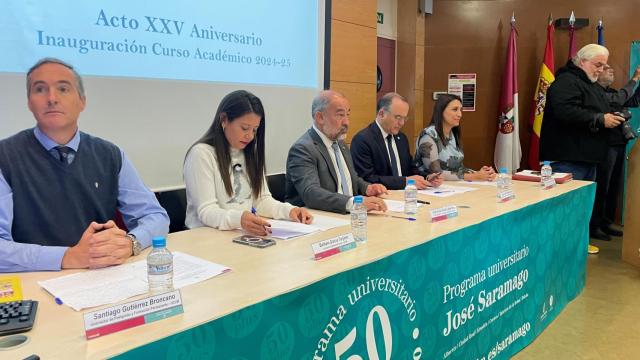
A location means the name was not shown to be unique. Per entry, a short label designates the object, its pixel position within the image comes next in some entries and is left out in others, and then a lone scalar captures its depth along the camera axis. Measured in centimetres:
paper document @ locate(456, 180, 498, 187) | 321
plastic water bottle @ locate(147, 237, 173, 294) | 122
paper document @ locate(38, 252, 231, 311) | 118
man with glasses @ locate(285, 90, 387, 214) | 244
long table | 106
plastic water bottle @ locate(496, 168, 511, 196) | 283
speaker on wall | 536
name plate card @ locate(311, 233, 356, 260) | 150
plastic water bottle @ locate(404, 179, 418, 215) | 220
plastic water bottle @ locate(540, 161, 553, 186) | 301
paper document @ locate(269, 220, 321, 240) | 182
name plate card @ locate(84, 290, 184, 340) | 98
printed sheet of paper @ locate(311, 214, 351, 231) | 197
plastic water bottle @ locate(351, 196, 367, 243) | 175
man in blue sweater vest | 154
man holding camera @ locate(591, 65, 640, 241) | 446
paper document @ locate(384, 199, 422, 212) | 231
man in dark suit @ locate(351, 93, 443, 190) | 316
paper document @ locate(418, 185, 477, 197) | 281
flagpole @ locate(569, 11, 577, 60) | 510
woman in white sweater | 206
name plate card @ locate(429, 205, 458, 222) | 203
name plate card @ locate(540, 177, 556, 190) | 294
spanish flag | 512
